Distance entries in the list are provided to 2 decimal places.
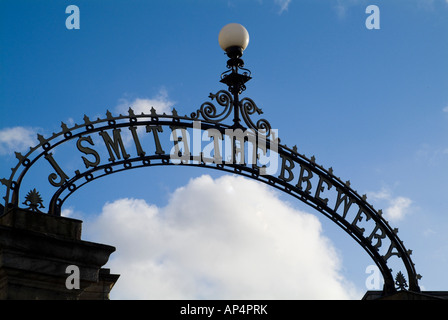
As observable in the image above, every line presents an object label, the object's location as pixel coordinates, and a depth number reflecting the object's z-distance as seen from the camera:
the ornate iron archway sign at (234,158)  10.44
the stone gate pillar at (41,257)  7.07
